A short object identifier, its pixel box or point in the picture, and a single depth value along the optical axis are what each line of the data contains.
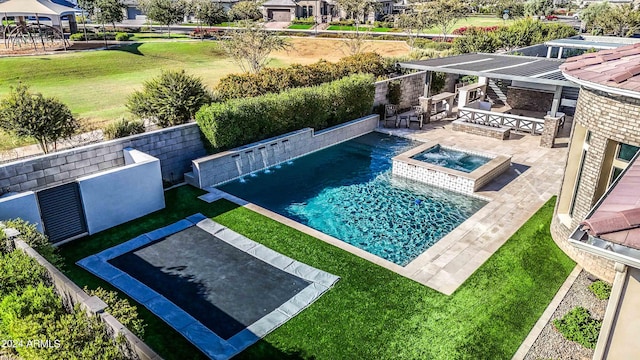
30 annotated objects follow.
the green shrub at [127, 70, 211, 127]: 15.92
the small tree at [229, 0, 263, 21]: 73.38
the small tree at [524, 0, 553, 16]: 67.38
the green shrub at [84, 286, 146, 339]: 7.04
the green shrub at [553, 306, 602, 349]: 8.29
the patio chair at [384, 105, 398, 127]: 23.09
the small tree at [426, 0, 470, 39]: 53.66
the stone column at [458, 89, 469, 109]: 23.69
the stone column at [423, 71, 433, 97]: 22.98
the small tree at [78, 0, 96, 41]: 62.59
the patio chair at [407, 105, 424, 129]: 22.48
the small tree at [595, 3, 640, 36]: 41.00
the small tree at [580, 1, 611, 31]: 49.41
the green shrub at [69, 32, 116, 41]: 49.77
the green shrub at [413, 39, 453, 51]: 45.22
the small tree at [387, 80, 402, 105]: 23.83
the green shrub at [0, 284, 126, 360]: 5.73
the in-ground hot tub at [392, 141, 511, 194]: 15.30
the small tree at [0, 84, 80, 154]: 12.92
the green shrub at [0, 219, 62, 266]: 8.77
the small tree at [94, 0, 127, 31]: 58.41
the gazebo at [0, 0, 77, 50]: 39.38
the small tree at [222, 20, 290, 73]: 29.05
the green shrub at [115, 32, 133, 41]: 52.03
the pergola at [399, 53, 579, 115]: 18.55
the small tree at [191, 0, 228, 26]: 66.44
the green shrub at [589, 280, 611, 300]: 9.58
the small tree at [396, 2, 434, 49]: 55.41
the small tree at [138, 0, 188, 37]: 60.75
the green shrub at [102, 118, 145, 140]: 14.84
